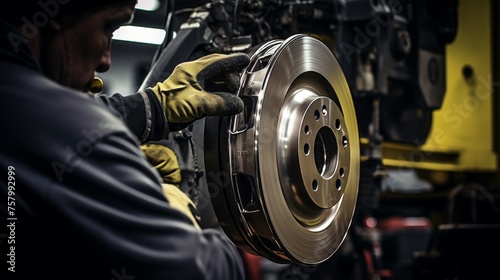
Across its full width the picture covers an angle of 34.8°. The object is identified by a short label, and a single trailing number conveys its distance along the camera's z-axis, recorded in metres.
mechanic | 0.88
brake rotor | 1.56
